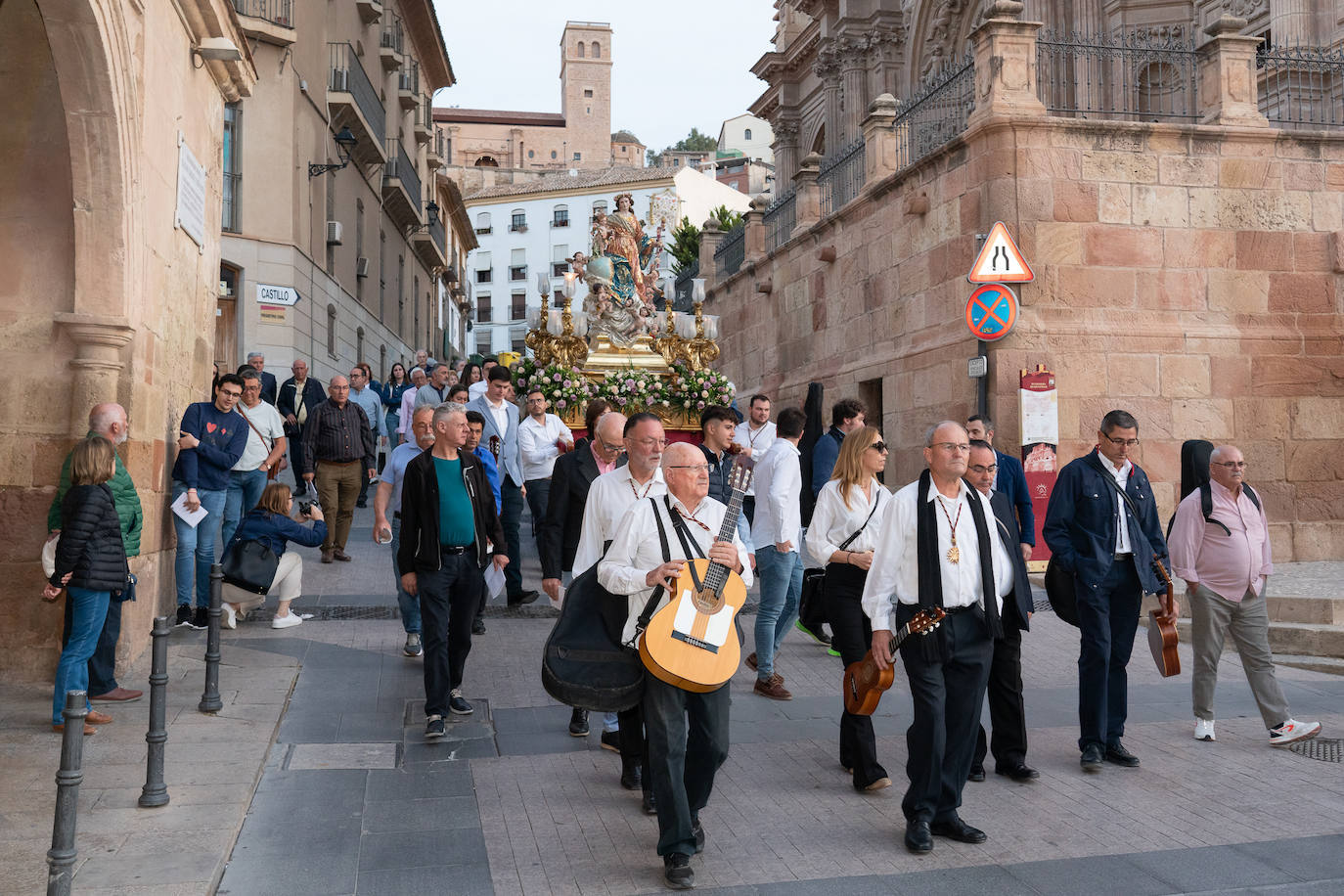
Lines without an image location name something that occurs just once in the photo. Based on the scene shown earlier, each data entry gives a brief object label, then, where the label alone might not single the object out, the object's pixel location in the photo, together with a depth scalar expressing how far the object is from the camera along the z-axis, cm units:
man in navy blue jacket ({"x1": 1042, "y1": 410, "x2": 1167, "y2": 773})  631
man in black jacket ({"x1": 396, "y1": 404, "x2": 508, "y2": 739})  670
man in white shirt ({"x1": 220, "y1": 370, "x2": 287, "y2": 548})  999
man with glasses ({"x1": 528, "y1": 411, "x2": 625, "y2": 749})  729
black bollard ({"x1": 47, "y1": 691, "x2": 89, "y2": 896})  364
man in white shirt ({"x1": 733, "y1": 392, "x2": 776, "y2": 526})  1034
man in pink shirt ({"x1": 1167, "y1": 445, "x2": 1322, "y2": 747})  680
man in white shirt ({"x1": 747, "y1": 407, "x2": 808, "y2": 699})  767
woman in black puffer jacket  639
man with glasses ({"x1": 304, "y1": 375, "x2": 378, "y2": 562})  1204
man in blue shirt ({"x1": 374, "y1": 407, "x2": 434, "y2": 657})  827
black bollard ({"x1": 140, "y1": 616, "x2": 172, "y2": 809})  516
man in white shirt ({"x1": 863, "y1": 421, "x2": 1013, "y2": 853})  503
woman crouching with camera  931
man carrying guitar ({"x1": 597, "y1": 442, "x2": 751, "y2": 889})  455
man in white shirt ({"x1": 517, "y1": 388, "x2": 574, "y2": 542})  1091
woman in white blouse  623
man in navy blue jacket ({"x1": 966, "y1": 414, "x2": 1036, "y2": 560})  766
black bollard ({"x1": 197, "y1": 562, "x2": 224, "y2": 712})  679
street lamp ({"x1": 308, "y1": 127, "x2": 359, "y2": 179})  2345
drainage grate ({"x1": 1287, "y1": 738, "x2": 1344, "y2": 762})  648
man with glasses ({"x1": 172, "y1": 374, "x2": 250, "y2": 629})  887
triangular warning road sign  1151
